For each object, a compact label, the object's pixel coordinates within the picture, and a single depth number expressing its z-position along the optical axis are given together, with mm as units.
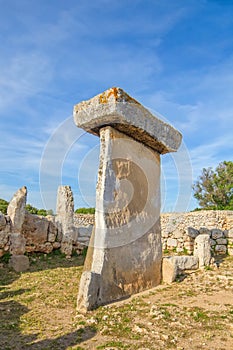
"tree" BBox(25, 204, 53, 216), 17362
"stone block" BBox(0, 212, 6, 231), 8013
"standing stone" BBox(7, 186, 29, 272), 8188
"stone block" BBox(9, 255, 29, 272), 7457
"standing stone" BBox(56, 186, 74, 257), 9672
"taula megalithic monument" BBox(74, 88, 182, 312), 5027
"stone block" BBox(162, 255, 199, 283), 6246
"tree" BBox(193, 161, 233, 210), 27423
